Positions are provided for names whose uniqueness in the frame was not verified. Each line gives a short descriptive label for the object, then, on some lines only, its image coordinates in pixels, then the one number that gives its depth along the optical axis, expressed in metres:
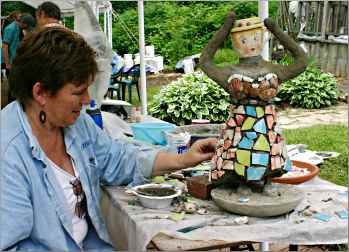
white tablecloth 1.52
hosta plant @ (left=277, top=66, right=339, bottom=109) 7.93
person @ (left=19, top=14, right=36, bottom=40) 5.34
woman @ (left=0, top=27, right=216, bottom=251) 1.61
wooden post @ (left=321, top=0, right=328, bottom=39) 9.43
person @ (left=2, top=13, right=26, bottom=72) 5.64
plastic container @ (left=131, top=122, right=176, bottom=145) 2.62
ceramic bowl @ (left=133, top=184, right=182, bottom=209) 1.73
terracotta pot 1.93
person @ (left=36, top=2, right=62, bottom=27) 4.32
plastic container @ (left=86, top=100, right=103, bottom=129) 2.61
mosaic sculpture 1.63
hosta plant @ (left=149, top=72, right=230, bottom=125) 5.54
